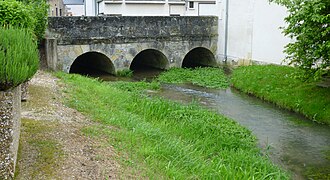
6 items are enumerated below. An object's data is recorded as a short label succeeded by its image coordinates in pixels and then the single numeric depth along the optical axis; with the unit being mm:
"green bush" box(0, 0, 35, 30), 9523
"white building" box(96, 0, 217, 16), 30828
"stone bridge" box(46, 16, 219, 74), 19156
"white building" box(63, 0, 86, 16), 53656
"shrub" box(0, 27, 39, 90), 4633
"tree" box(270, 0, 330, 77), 11336
